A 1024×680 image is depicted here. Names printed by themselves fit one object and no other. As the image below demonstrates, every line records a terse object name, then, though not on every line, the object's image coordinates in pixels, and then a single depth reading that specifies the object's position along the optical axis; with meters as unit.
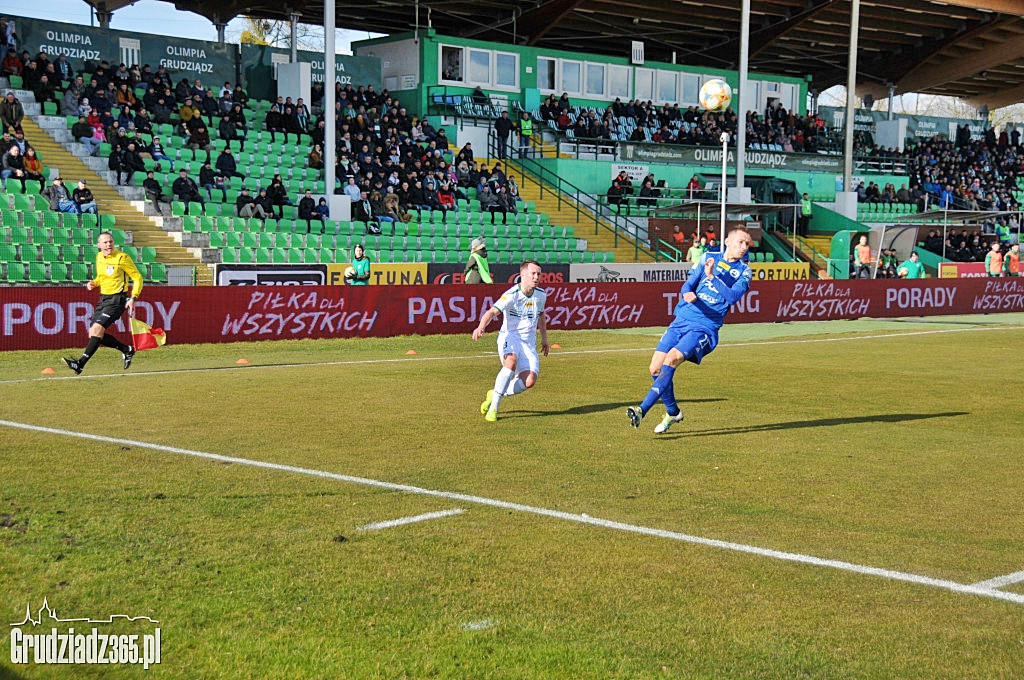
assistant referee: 15.49
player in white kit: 11.86
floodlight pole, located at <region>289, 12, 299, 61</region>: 38.31
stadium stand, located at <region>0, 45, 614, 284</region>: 24.92
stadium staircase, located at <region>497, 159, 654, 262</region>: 38.09
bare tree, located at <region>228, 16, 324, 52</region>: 67.62
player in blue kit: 10.69
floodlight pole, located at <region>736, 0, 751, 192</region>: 42.50
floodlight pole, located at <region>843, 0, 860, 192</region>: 45.78
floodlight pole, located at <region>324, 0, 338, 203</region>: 31.30
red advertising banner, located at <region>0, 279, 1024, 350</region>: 18.78
